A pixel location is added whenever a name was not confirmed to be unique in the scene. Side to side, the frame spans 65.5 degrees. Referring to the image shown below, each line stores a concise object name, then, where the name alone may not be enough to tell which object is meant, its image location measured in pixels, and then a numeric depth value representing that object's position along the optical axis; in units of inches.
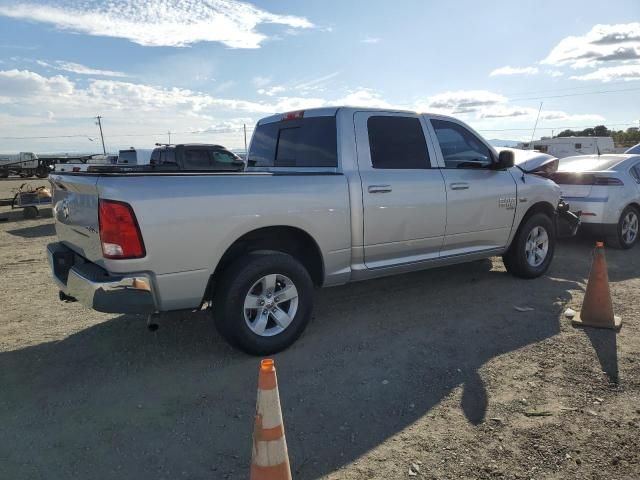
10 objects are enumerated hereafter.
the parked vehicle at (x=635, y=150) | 621.6
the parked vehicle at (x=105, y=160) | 572.7
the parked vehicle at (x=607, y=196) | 306.5
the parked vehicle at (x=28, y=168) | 1384.4
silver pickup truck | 131.7
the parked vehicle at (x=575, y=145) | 992.2
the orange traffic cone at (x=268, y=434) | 82.0
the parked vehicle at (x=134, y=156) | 582.4
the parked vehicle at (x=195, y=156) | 545.0
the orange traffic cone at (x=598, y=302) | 176.9
